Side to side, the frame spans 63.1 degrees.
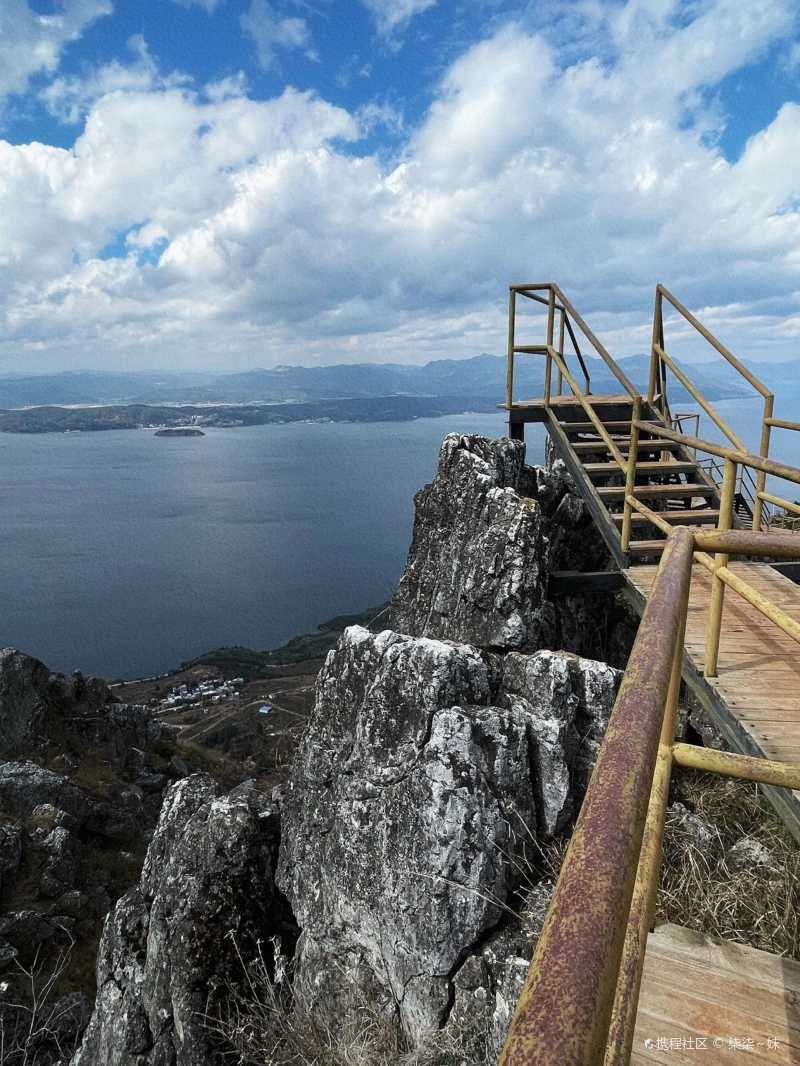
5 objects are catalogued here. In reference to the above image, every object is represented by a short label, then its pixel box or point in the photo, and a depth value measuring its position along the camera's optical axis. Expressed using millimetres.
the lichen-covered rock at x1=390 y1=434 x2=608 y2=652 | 7039
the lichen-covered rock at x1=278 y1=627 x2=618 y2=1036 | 4836
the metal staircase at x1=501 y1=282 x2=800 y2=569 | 7598
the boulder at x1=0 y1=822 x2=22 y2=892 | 13094
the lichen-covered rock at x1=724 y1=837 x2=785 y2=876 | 4375
